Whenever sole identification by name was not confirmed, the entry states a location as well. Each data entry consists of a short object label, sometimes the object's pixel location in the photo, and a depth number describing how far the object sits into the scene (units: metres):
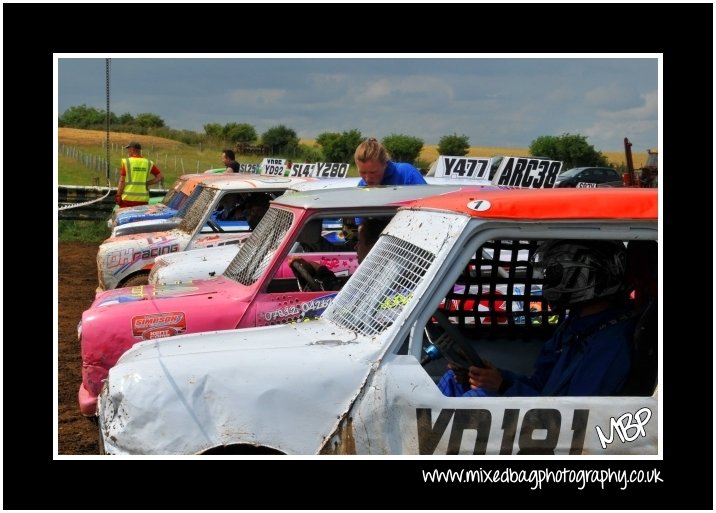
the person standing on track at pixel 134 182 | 14.45
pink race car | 5.25
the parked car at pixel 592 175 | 31.48
